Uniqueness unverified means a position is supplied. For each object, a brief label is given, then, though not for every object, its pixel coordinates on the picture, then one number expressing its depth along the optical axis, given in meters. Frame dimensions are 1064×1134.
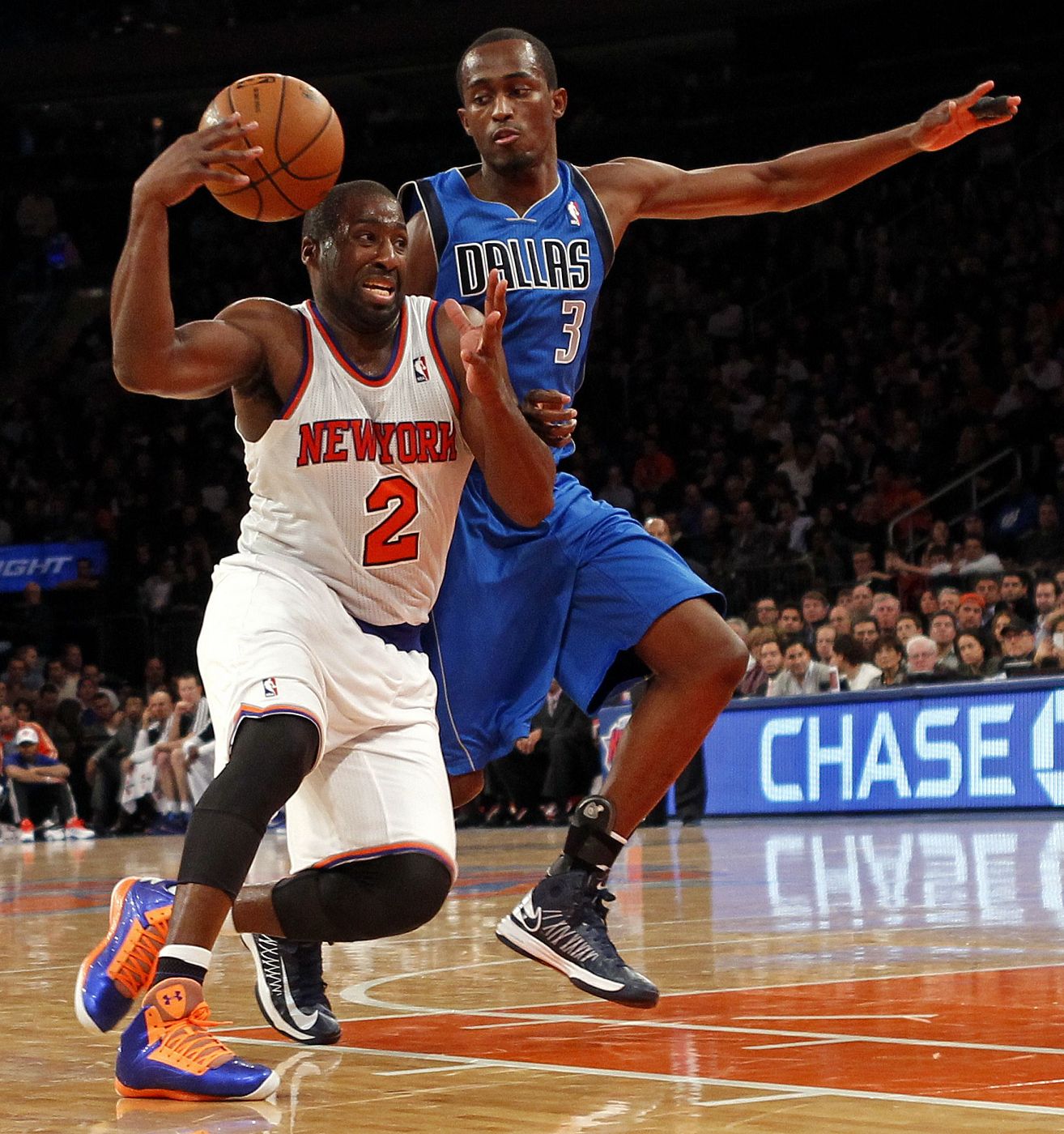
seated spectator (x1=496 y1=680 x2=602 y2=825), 14.88
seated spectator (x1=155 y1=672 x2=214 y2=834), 15.84
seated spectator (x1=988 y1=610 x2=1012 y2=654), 12.58
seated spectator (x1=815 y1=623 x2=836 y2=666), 13.48
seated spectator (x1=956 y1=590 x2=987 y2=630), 13.04
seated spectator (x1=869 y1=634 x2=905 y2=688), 12.98
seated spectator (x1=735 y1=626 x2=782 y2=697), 13.93
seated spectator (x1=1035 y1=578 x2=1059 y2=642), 12.59
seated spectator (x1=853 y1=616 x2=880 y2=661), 13.36
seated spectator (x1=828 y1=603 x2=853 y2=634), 13.70
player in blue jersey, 4.54
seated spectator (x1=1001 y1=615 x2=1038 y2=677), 12.35
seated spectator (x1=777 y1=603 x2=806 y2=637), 13.98
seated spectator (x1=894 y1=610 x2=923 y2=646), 13.24
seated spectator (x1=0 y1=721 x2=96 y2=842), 15.78
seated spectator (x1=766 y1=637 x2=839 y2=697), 13.36
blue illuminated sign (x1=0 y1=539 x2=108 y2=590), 20.81
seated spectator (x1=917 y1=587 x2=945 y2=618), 13.59
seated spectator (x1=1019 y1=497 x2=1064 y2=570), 14.49
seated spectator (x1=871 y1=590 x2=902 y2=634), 13.40
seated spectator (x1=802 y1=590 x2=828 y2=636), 14.12
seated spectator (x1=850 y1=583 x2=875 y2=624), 13.69
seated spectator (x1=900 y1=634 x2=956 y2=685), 12.71
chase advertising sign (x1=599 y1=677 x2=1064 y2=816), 11.94
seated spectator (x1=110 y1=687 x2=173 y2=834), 16.23
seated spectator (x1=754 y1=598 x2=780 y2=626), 14.13
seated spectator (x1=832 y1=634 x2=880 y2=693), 13.21
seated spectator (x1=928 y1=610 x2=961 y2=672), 12.76
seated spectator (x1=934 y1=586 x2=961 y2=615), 13.25
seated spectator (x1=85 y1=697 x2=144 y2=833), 16.53
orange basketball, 4.40
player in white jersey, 3.63
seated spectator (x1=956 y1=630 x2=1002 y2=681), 12.51
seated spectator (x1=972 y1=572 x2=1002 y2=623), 13.49
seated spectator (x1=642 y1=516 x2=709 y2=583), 10.83
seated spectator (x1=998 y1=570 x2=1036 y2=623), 13.41
